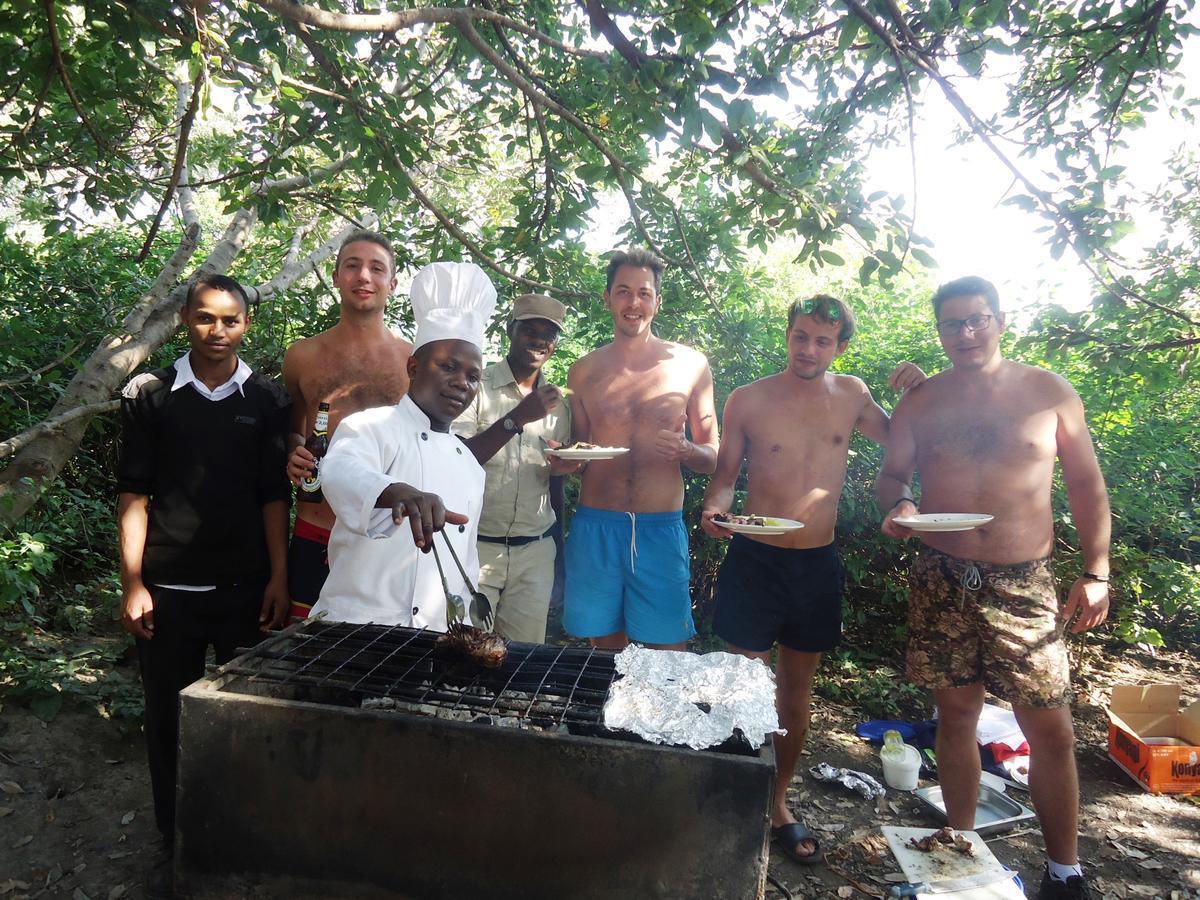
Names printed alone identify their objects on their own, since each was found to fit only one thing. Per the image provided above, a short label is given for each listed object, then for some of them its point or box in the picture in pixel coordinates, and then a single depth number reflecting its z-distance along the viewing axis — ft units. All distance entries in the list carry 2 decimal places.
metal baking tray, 12.27
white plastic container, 13.60
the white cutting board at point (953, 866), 9.36
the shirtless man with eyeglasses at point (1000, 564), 10.28
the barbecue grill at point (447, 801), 6.01
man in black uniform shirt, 9.85
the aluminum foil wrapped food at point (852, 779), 13.50
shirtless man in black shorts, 11.76
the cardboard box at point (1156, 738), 13.79
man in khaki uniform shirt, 12.51
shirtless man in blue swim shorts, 12.87
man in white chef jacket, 8.70
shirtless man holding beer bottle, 11.09
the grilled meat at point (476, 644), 7.23
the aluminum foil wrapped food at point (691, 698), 6.23
